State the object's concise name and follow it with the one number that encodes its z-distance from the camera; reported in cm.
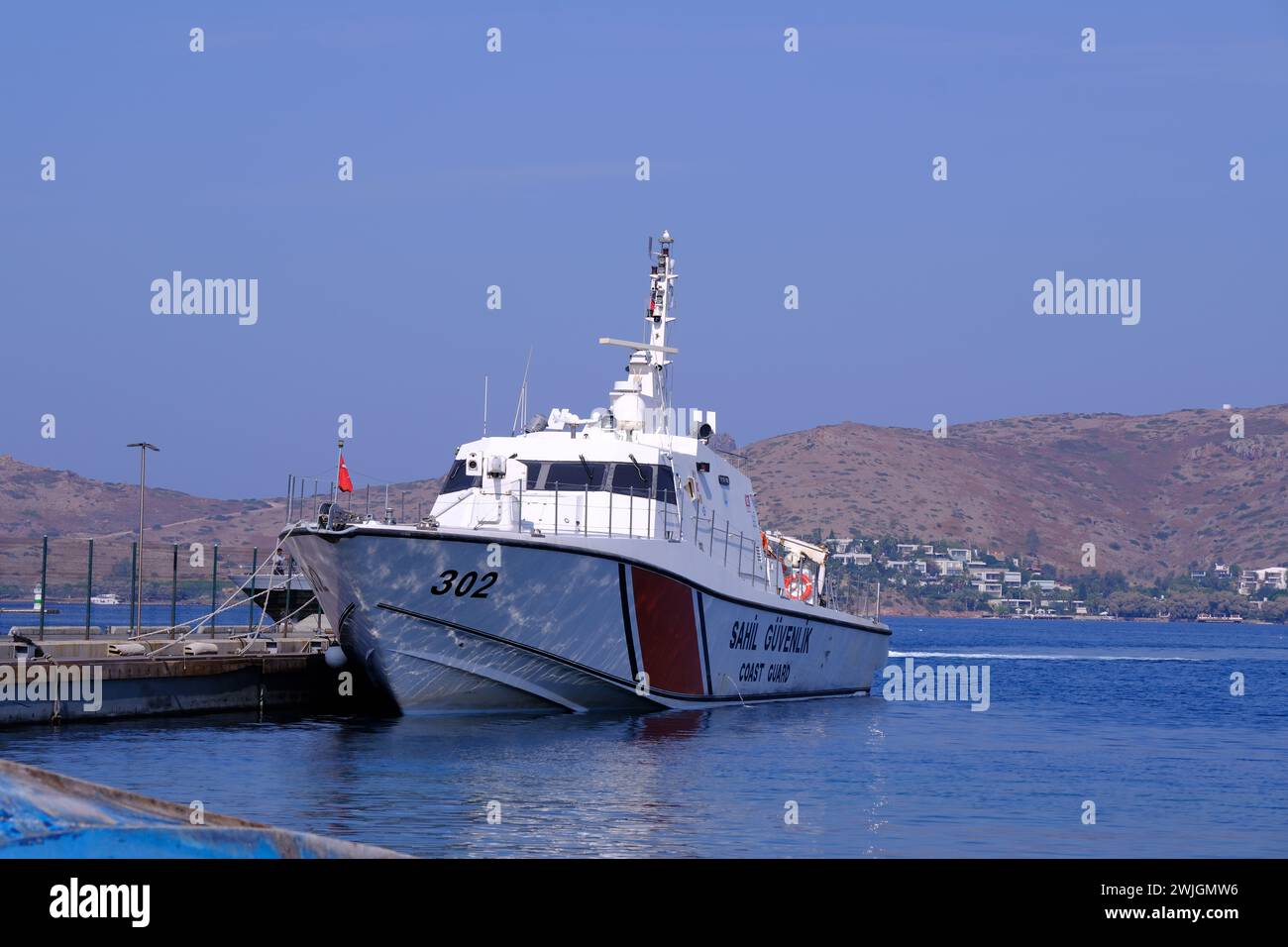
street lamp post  3325
